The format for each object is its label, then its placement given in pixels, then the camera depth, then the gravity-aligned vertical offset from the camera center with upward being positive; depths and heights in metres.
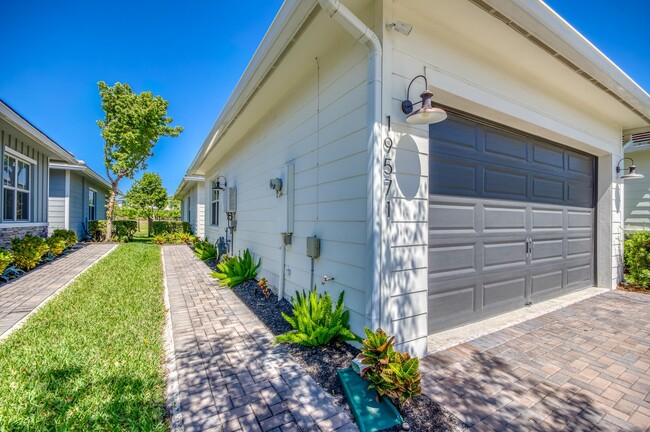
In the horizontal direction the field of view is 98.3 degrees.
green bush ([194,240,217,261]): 8.66 -1.11
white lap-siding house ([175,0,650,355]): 2.52 +0.79
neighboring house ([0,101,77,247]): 6.56 +1.10
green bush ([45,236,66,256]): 8.30 -0.92
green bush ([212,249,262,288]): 5.46 -1.09
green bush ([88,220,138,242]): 13.46 -0.72
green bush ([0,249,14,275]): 5.52 -0.91
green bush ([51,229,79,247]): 9.57 -0.76
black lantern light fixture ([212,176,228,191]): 8.46 +1.01
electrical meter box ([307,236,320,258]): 3.36 -0.36
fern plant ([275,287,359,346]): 2.73 -1.07
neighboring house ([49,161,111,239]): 11.45 +0.86
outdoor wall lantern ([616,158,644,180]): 5.12 +0.87
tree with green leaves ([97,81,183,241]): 12.92 +4.12
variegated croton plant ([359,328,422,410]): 1.85 -1.04
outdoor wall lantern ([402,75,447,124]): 2.30 +0.87
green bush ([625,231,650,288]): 5.30 -0.70
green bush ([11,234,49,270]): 6.52 -0.89
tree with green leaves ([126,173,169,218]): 28.56 +2.19
